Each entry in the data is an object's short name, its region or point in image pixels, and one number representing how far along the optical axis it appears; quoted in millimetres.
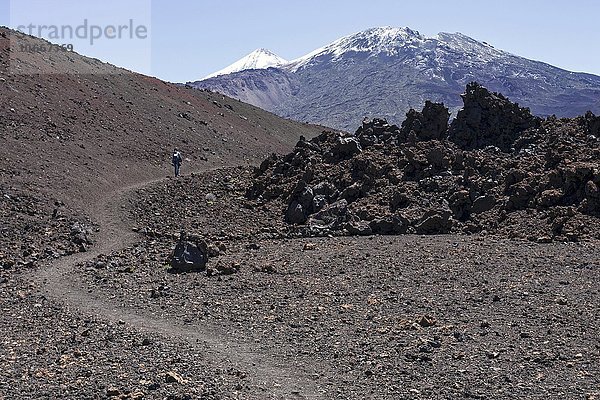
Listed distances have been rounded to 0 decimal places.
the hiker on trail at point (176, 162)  29906
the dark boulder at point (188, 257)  15266
